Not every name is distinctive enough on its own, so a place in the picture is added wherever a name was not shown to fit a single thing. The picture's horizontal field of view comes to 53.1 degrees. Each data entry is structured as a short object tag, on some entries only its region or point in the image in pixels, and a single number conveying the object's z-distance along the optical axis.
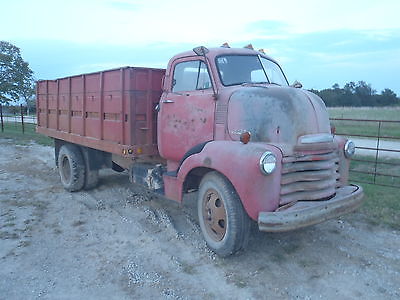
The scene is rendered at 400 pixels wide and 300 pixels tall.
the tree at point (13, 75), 31.09
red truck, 4.50
